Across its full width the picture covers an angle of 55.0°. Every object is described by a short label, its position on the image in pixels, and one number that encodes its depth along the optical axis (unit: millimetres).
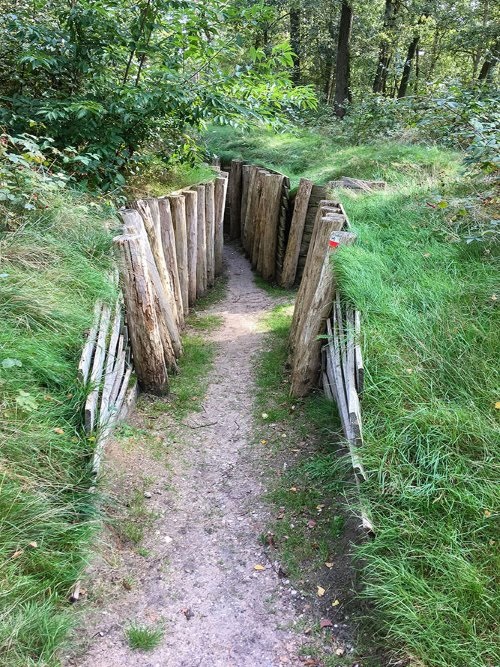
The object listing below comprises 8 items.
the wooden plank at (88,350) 3111
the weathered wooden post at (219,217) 8025
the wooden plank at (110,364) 3271
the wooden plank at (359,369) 3171
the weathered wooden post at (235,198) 10297
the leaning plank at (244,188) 9648
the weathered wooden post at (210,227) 7447
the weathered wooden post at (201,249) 7070
